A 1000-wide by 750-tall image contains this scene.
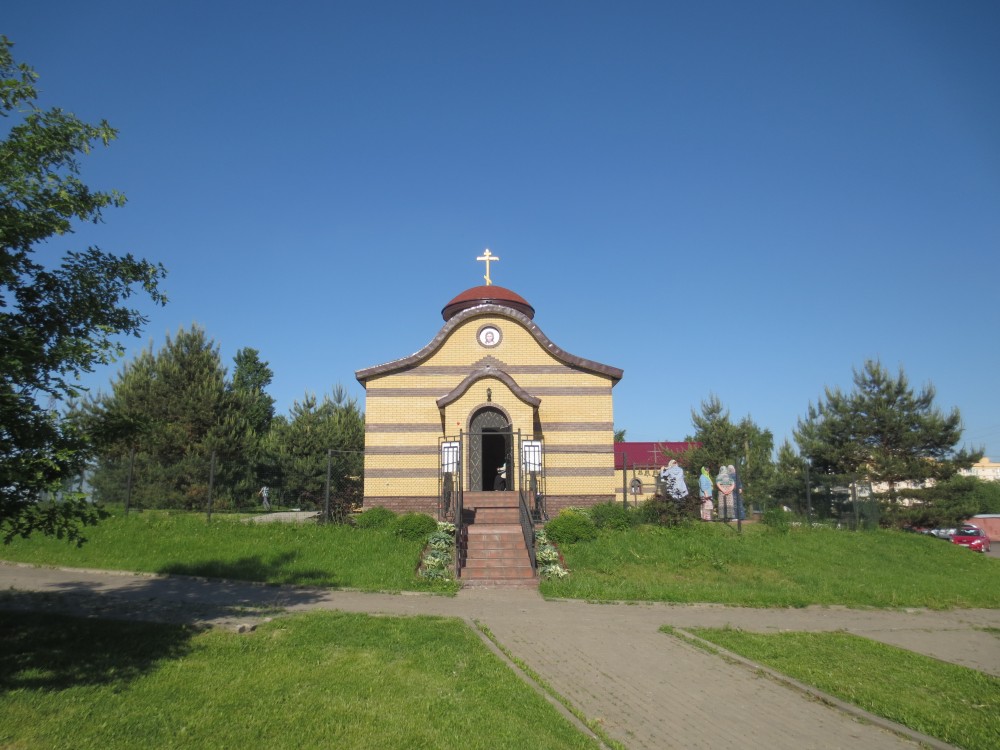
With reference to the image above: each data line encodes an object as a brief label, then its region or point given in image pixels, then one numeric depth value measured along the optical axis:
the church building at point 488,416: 19.92
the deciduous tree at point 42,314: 6.82
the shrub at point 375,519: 18.52
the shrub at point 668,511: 18.56
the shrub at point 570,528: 16.91
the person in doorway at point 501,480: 21.38
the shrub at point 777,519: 19.05
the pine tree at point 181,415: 27.28
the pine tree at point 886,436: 29.55
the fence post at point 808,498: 21.55
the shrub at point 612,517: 18.27
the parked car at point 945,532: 34.41
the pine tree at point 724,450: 35.41
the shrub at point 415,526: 16.84
